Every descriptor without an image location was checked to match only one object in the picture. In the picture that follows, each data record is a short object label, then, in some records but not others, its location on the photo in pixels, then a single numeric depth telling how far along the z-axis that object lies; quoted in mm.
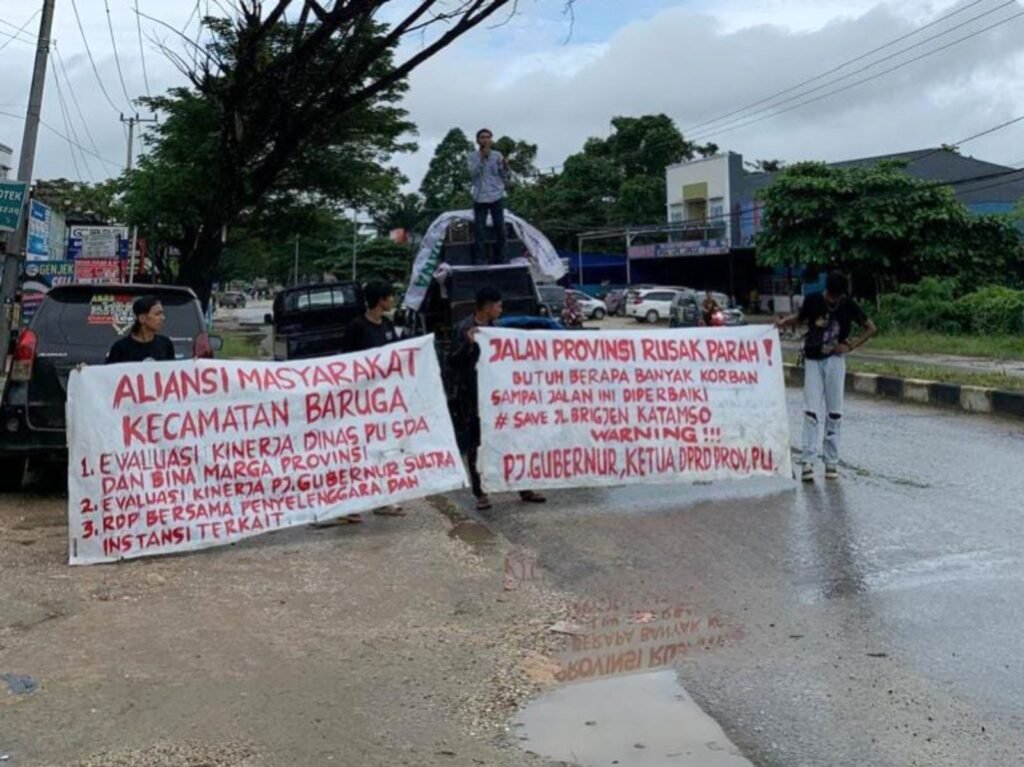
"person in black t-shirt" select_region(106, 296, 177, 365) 7302
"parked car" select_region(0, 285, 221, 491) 8164
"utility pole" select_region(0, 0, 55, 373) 16906
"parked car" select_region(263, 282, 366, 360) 20844
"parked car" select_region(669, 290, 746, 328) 32031
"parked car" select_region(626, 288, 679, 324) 44625
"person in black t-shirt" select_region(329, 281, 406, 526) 8041
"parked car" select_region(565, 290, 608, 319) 45875
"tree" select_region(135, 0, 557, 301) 12336
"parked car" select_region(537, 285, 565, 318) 26644
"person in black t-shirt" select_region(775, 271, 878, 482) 8945
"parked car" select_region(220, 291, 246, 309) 95188
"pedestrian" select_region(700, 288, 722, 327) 22312
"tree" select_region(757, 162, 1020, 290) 34125
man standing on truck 13783
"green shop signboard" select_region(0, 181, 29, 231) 15156
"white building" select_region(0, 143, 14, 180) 39194
